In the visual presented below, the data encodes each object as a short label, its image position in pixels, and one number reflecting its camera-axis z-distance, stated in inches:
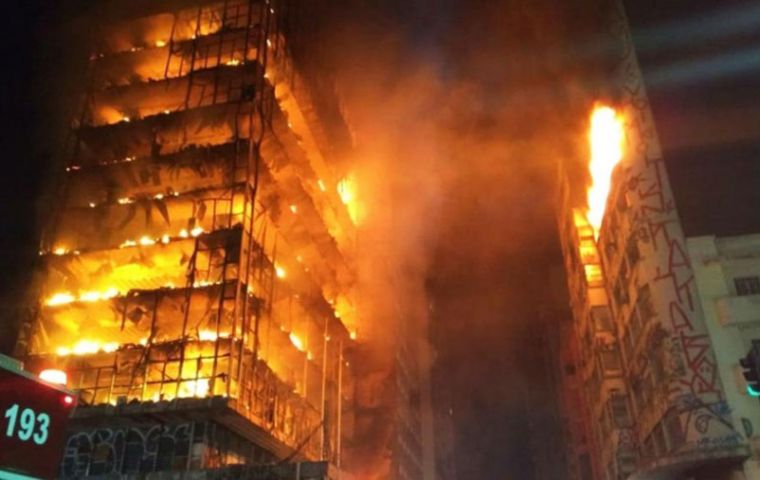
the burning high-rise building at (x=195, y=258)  927.0
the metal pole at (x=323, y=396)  1262.3
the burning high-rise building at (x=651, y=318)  1019.9
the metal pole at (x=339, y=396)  1337.4
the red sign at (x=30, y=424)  179.3
